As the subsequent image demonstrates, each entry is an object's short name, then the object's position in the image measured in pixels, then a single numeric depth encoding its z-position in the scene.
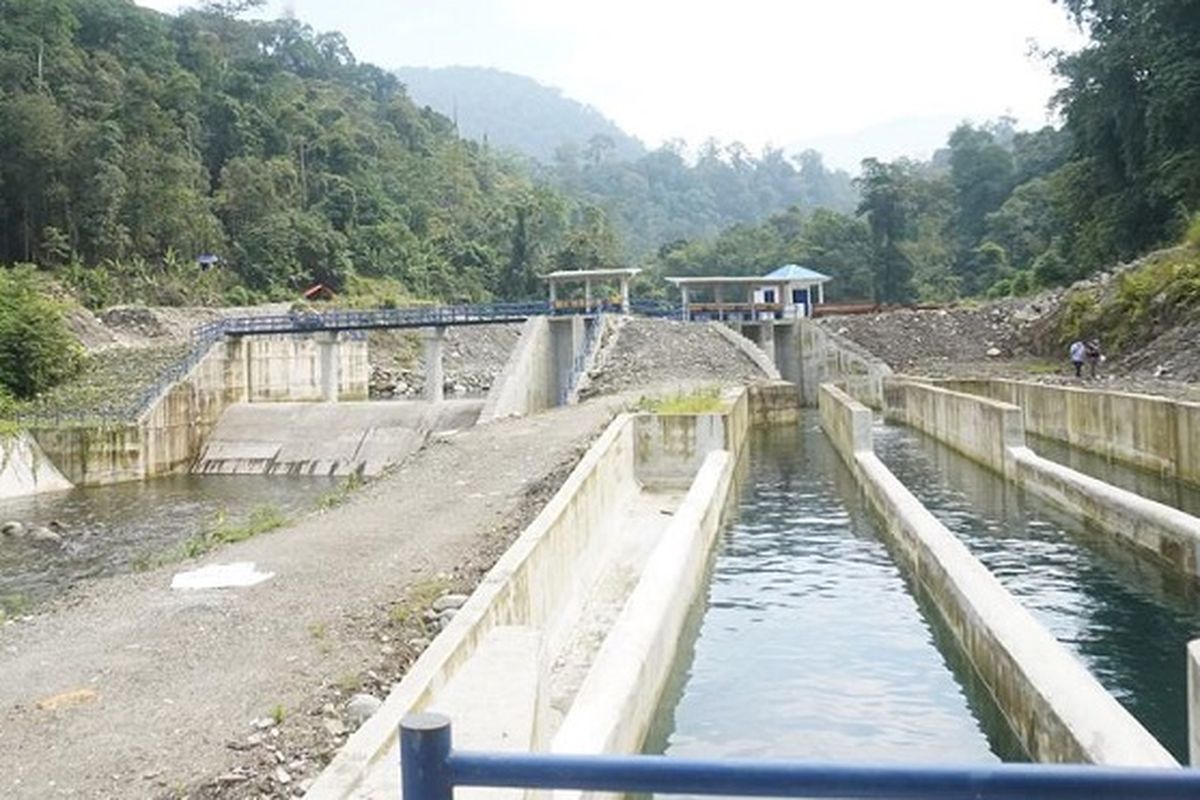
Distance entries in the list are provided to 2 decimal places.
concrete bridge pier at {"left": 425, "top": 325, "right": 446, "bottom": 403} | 41.83
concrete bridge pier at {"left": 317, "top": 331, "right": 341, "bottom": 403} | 42.91
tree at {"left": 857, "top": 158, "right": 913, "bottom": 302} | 71.00
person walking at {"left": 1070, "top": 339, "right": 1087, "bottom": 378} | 31.52
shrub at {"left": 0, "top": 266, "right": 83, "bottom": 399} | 36.47
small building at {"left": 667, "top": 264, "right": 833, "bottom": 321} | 50.50
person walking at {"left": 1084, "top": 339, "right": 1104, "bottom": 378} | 31.64
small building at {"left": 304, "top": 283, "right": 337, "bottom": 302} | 68.19
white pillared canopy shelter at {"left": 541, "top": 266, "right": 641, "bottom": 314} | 46.12
